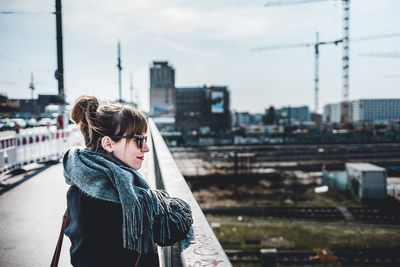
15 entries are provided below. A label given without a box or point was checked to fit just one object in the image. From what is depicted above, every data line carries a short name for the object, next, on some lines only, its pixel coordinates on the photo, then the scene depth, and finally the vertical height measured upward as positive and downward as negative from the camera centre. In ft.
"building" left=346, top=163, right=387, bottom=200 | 72.49 -14.61
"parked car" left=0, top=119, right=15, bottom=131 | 90.42 -0.89
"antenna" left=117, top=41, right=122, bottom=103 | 82.47 +15.20
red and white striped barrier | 24.67 -2.36
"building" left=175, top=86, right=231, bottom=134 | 292.40 +12.51
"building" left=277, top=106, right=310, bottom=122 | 498.07 +15.42
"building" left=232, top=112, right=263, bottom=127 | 633.24 +10.62
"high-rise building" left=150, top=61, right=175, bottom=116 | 351.46 +43.02
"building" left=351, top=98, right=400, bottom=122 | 645.42 +24.58
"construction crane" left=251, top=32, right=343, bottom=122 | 254.74 +64.04
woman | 4.41 -1.19
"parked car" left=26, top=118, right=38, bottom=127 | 117.19 -0.42
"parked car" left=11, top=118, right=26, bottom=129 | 109.86 -0.39
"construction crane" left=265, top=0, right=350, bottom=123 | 275.80 +51.71
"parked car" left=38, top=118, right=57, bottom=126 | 123.57 -0.06
